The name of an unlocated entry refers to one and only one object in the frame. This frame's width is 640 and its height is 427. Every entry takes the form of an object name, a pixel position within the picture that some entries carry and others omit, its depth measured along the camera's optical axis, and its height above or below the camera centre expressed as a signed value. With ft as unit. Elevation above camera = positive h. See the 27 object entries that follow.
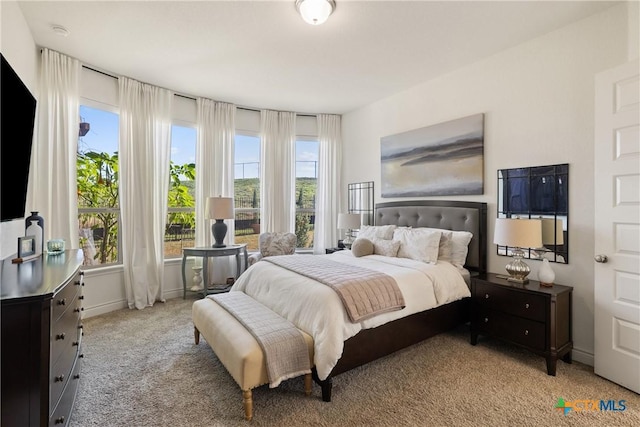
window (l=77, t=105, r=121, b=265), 12.55 +1.01
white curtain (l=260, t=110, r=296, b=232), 17.11 +2.22
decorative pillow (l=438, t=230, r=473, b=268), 10.82 -1.31
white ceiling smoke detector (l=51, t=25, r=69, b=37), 9.23 +5.51
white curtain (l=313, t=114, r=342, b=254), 18.10 +1.76
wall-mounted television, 5.79 +1.47
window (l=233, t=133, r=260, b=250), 16.96 +1.21
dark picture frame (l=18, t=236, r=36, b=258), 6.82 -0.83
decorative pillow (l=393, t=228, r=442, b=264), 10.57 -1.17
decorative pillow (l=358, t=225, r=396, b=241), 12.82 -0.93
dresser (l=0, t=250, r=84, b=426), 4.29 -2.04
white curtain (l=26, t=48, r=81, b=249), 10.61 +2.16
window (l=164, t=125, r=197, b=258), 15.11 +0.82
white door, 7.24 -0.35
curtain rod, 12.10 +5.58
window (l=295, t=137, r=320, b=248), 18.31 +1.36
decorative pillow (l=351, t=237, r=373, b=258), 12.14 -1.47
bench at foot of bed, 6.35 -3.11
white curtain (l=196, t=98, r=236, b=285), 15.25 +2.37
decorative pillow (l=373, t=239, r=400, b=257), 11.64 -1.40
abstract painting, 11.48 +2.15
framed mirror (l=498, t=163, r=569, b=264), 9.07 +0.29
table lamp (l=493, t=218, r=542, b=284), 8.40 -0.67
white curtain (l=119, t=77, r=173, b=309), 12.99 +1.16
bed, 7.08 -2.69
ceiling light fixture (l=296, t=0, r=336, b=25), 7.80 +5.21
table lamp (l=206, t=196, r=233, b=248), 14.25 -0.16
